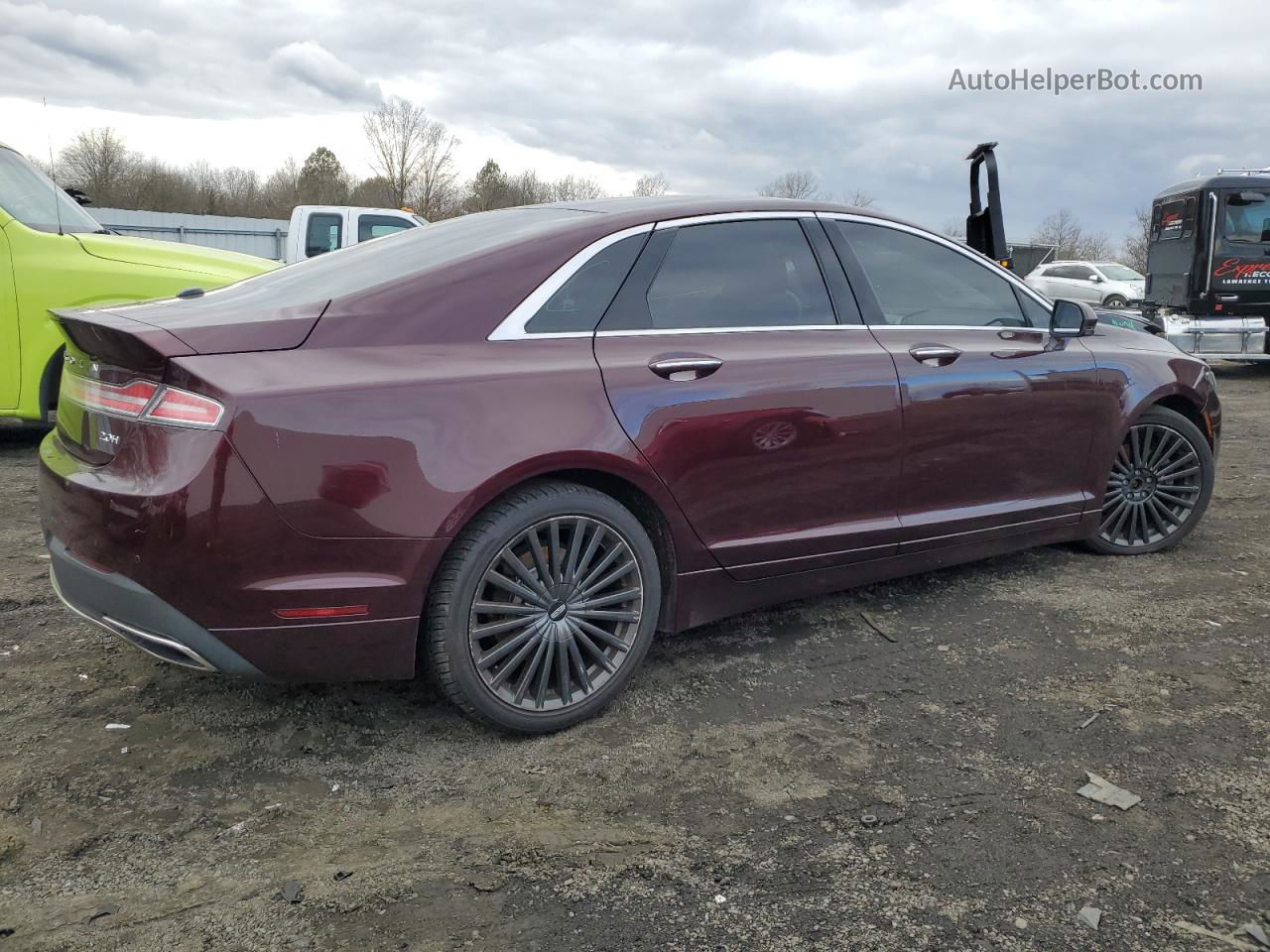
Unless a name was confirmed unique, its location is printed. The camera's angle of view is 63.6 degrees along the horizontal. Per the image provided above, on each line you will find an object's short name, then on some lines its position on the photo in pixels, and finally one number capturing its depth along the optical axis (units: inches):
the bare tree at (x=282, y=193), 2038.6
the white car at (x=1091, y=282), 908.0
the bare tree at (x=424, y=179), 2022.6
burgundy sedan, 100.7
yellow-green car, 240.7
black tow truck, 557.3
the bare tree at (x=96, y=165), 1937.7
